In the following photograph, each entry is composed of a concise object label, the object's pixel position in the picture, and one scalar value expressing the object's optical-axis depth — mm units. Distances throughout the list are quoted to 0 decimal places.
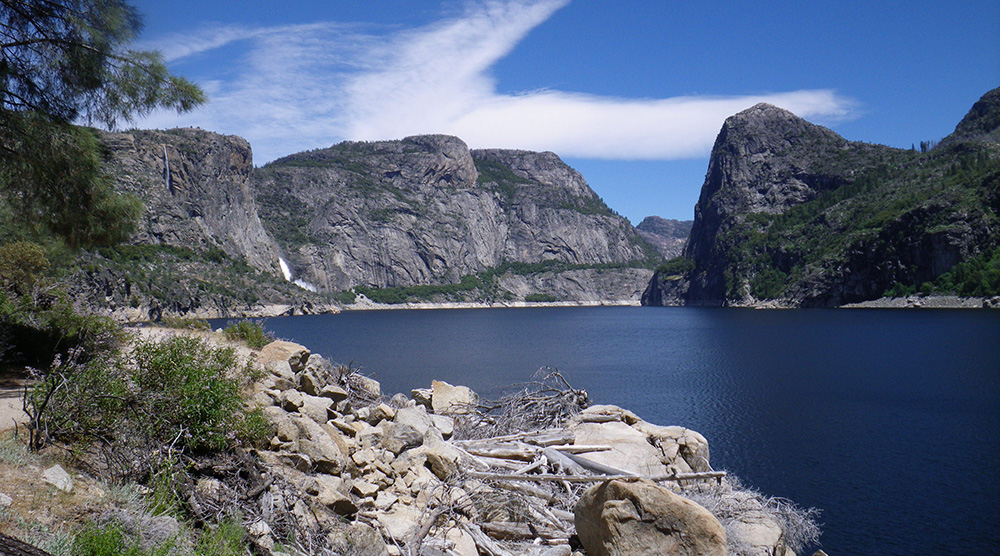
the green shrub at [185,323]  15195
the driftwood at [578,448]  10711
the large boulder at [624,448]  10688
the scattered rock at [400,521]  7266
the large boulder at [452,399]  14594
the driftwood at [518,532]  8320
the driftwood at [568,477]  9023
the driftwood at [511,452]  10477
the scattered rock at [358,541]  6332
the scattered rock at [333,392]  10891
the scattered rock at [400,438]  9273
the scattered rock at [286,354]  11469
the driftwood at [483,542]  7715
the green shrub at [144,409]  6230
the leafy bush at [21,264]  12961
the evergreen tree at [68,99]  9570
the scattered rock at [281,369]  10523
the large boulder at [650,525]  7391
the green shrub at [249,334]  14477
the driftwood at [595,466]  9789
